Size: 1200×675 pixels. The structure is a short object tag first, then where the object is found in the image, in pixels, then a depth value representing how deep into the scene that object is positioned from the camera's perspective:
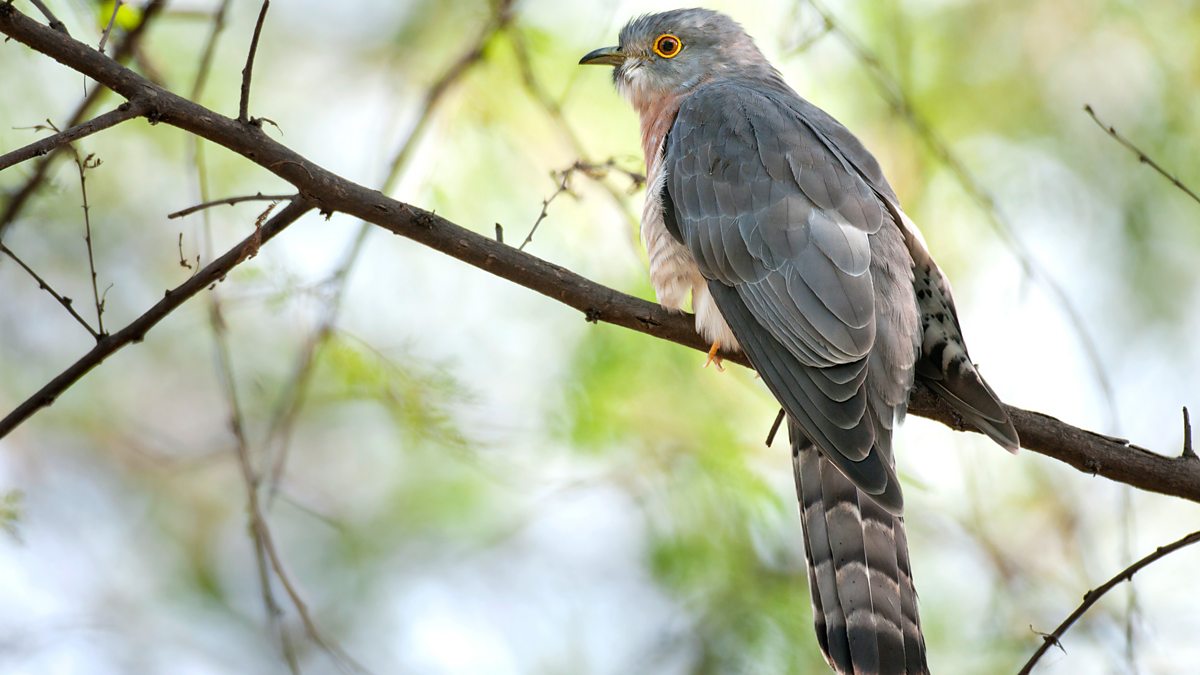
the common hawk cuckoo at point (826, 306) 7.18
